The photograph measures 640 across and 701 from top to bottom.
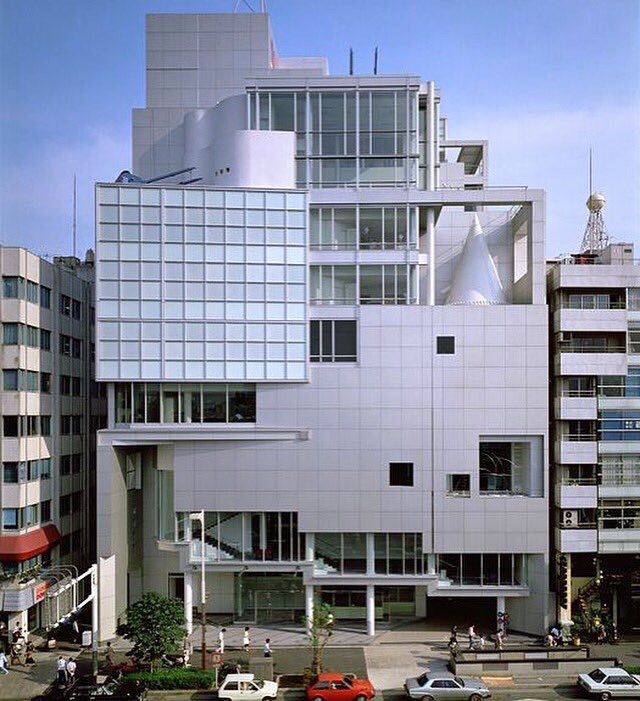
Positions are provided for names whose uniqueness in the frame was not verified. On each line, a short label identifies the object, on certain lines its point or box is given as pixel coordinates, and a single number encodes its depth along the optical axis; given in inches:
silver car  1024.2
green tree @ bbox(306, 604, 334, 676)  1105.4
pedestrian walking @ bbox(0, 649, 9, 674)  1138.0
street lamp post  1106.7
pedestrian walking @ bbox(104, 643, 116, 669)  1156.4
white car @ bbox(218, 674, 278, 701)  1022.4
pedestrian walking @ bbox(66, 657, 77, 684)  1083.9
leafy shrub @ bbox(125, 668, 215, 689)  1067.9
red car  1020.5
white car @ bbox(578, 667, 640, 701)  1030.4
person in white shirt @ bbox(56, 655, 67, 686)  1079.6
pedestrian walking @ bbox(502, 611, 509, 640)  1332.8
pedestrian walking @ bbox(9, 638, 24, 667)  1184.2
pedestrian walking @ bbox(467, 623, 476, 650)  1250.7
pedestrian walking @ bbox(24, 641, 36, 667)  1183.6
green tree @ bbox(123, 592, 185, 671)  1075.3
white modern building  1347.2
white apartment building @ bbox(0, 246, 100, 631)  1310.3
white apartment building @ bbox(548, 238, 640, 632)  1341.0
